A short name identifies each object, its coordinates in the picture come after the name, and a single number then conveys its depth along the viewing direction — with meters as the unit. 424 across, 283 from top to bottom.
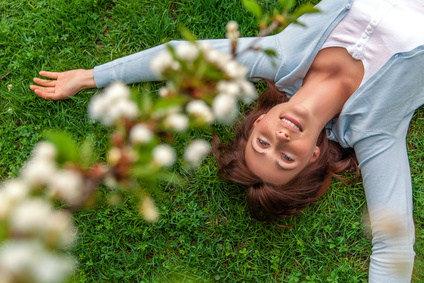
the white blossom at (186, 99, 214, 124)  0.64
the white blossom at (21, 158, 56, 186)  0.54
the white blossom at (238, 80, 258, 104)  0.69
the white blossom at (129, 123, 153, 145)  0.58
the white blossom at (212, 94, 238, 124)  0.64
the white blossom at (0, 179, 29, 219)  0.51
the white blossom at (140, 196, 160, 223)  0.74
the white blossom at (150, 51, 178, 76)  0.66
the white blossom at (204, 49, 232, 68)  0.67
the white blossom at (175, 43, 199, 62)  0.65
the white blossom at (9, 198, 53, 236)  0.48
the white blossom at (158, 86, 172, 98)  0.67
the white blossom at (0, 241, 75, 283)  0.45
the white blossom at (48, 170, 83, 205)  0.54
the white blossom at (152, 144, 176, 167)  0.61
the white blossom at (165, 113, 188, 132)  0.61
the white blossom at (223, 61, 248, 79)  0.66
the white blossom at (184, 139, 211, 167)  0.83
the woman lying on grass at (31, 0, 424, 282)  1.94
